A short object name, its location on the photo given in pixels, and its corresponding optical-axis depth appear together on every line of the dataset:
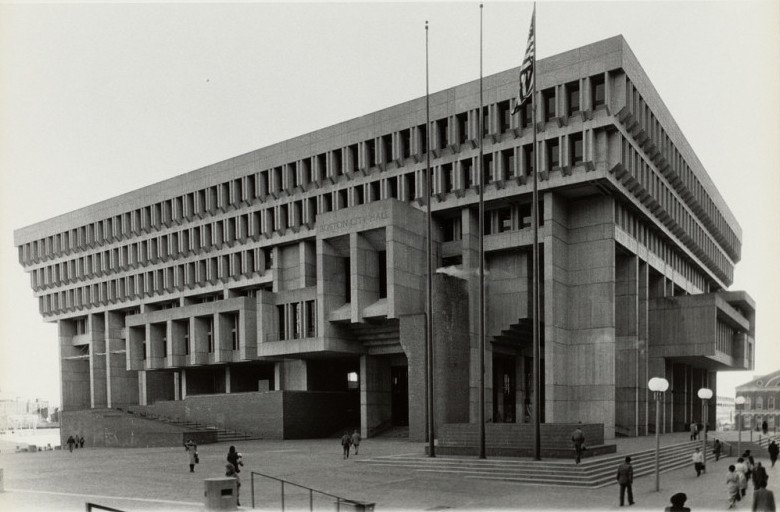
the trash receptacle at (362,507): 13.49
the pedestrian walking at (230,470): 21.98
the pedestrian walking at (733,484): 21.22
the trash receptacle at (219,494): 18.62
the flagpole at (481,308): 30.76
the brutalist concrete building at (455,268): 47.16
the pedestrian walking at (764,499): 13.63
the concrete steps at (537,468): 26.55
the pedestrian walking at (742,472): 21.84
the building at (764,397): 131.50
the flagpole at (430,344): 32.54
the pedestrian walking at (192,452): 31.94
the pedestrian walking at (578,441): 27.88
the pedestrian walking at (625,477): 21.75
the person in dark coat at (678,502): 10.92
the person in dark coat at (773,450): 32.59
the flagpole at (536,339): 28.94
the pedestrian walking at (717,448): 37.28
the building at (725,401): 180.95
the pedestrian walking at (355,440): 38.17
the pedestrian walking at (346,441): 36.25
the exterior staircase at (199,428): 54.82
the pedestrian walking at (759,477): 14.59
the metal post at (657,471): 24.59
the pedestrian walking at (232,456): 24.58
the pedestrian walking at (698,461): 29.67
